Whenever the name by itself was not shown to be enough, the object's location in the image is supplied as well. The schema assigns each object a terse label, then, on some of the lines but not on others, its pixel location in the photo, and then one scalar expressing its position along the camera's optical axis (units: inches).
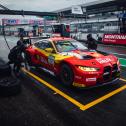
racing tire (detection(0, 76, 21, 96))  201.0
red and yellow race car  203.5
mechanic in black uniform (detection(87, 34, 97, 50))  420.8
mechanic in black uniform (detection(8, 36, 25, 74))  294.4
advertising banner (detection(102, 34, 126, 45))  687.3
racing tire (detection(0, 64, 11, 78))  254.6
